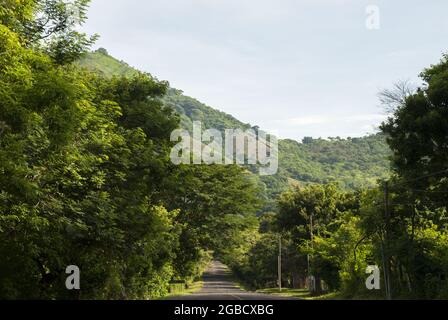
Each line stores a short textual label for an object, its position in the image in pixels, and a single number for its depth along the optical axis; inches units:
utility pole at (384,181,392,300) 1321.4
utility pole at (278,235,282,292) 2992.4
